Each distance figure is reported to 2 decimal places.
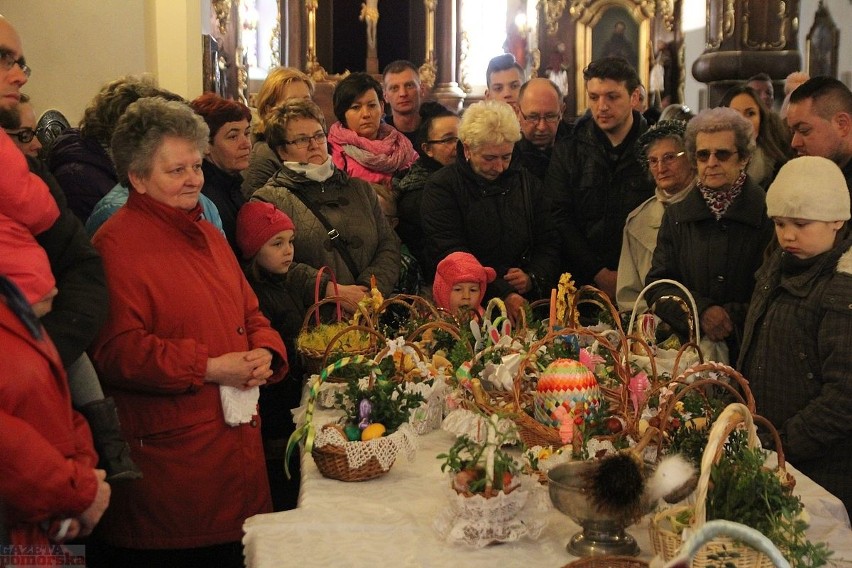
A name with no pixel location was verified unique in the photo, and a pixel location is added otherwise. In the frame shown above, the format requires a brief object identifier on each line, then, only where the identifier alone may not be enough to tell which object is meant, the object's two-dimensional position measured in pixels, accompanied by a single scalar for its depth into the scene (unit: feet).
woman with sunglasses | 12.28
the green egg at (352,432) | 8.33
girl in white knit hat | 9.15
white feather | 6.33
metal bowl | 6.53
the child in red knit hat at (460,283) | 12.87
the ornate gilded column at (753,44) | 22.35
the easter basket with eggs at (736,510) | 5.68
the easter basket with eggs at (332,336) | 10.98
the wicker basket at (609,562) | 6.23
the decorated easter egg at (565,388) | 8.55
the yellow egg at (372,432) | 8.27
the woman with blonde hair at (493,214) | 14.28
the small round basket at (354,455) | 8.12
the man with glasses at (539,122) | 16.79
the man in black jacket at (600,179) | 15.14
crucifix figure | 44.82
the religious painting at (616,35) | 46.96
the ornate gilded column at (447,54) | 45.03
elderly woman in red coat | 8.87
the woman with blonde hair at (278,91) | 15.67
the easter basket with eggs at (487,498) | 6.82
